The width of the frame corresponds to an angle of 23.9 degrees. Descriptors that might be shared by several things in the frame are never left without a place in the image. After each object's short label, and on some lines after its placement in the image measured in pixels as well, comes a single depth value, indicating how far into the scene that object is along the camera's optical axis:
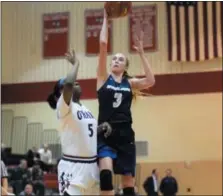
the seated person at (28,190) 12.41
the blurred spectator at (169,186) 16.84
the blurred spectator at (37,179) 14.27
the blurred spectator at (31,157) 17.45
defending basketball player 4.62
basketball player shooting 4.79
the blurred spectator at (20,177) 14.44
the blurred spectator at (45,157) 17.75
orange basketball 5.10
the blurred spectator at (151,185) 17.08
